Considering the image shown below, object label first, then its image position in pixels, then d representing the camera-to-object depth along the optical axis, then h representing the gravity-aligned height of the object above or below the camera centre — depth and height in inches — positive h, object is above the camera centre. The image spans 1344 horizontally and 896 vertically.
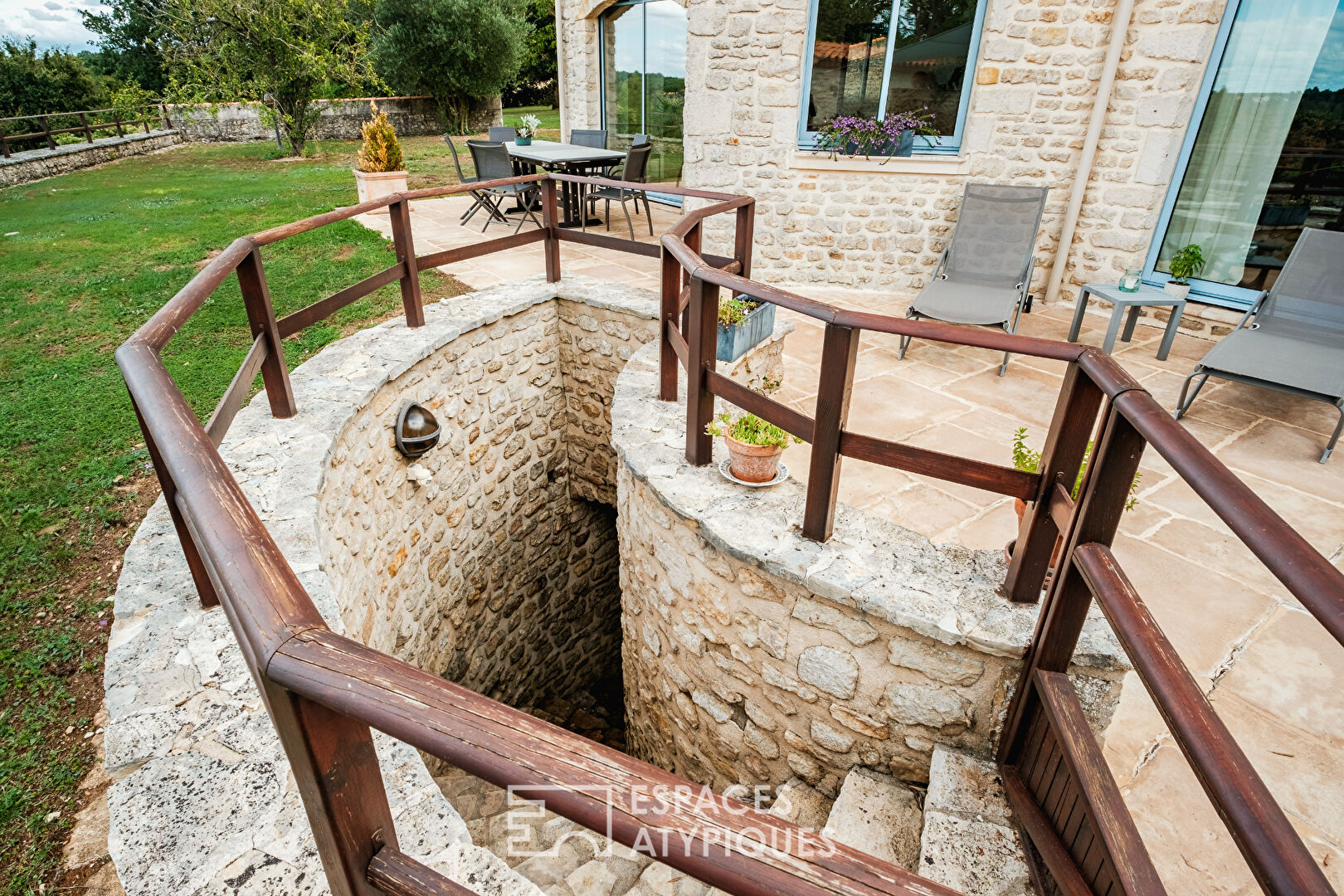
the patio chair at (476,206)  289.9 -37.3
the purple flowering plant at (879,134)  224.7 -5.2
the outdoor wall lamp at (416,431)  143.4 -60.1
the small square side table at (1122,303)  173.3 -40.1
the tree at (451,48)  697.6 +52.3
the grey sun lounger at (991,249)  186.2 -33.4
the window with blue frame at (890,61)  218.8 +15.7
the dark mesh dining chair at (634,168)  276.5 -20.9
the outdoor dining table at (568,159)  273.6 -17.9
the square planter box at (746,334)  140.8 -41.4
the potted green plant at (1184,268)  195.8 -36.3
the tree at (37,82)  908.6 +15.4
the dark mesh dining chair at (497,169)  288.7 -23.7
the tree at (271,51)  535.2 +36.4
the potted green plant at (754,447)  99.7 -42.6
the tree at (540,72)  948.6 +43.2
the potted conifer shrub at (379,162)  304.5 -22.9
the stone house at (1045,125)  184.4 -1.4
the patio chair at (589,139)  343.0 -13.2
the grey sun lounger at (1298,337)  133.4 -40.7
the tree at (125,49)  1122.0 +73.0
